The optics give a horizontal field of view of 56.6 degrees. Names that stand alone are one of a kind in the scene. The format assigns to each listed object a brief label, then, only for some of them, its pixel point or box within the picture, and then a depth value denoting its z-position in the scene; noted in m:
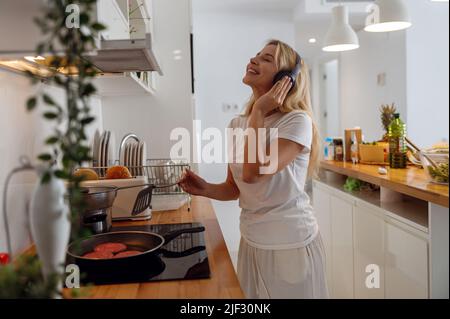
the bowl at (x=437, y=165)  1.34
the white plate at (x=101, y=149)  1.39
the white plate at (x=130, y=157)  1.38
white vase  0.44
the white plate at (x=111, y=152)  1.40
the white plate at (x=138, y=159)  1.39
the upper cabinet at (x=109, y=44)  0.62
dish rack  1.39
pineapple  2.18
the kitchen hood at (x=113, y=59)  0.75
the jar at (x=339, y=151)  2.39
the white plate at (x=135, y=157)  1.39
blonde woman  0.98
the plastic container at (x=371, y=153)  2.10
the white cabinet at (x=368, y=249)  1.40
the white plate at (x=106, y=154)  1.37
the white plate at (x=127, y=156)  1.40
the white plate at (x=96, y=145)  1.41
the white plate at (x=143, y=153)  1.39
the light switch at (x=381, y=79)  3.51
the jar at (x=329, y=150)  2.45
